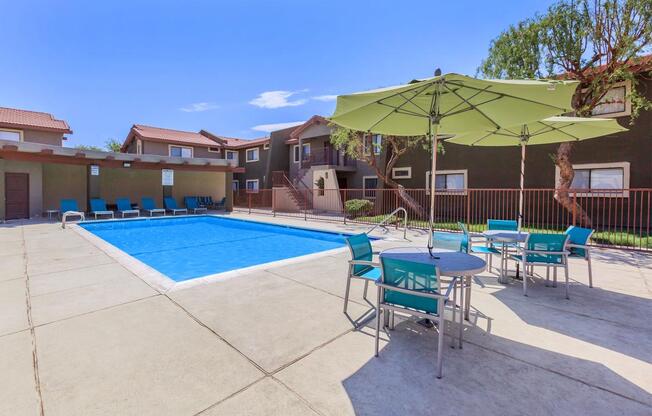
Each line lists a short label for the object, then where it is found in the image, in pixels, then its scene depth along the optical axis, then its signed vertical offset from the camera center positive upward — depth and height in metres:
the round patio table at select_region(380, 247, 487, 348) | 2.79 -0.62
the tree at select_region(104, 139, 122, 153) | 46.89 +8.22
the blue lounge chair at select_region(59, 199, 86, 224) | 14.98 -0.40
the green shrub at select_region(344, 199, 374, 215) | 14.35 -0.37
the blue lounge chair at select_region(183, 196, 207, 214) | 19.22 -0.48
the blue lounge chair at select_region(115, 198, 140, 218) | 16.55 -0.48
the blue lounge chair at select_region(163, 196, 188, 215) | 18.74 -0.41
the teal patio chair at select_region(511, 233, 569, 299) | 4.21 -0.70
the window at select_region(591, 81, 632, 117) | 10.43 +3.29
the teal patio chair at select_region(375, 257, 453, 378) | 2.48 -0.76
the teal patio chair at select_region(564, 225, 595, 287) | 4.50 -0.63
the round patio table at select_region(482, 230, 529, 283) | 4.63 -0.59
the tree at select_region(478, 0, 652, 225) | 8.02 +4.30
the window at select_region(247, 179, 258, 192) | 26.10 +1.23
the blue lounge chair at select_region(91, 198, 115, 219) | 15.59 -0.47
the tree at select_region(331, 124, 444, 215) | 14.27 +2.55
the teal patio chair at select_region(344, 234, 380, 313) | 3.62 -0.74
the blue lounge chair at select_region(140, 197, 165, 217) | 17.48 -0.40
